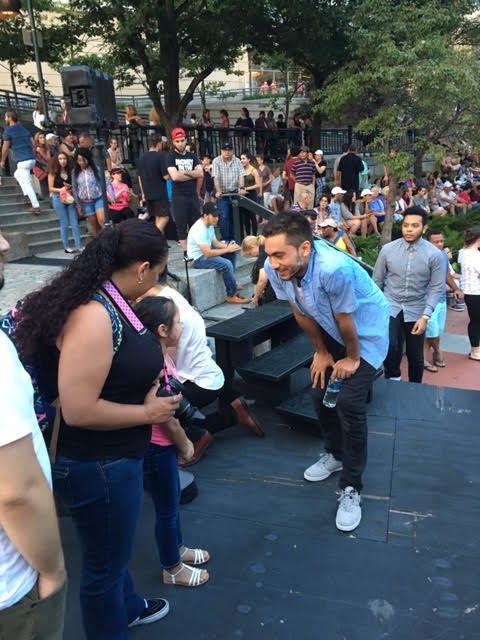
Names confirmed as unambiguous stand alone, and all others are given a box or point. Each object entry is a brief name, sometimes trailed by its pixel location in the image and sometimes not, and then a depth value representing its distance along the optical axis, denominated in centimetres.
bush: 1002
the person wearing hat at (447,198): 1639
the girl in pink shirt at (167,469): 224
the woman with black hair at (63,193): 812
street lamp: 975
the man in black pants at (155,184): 752
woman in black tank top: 163
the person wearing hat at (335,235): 731
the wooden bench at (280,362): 390
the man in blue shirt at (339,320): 260
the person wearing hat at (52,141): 1010
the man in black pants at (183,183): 722
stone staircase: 828
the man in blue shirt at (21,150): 909
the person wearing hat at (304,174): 1125
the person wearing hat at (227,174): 902
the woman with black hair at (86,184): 794
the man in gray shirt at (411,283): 469
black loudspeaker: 700
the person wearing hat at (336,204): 1007
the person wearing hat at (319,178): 1223
